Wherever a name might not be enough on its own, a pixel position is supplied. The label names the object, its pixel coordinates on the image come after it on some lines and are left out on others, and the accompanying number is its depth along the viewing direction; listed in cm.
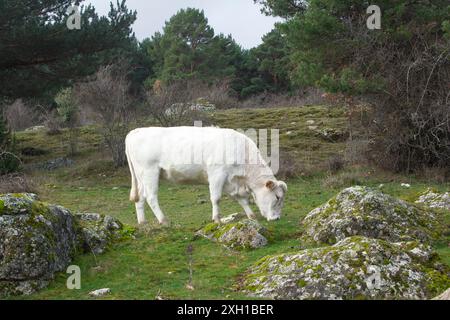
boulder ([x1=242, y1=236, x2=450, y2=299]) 743
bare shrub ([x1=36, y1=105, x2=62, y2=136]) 3517
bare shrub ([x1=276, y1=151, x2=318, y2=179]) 2230
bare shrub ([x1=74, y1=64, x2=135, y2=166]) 2686
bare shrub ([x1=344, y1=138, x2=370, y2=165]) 2271
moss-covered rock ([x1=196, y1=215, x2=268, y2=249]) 1035
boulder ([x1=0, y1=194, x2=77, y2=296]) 838
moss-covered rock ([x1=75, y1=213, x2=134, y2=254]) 1020
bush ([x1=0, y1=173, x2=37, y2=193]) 1927
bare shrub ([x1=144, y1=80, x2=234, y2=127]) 2875
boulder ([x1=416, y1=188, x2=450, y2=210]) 1295
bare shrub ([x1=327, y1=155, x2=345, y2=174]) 2286
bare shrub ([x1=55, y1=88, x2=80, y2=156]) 3734
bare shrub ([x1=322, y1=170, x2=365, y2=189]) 1947
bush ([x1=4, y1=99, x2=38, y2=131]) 4410
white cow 1284
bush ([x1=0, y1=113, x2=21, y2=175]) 2216
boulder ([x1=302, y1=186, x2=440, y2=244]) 1023
